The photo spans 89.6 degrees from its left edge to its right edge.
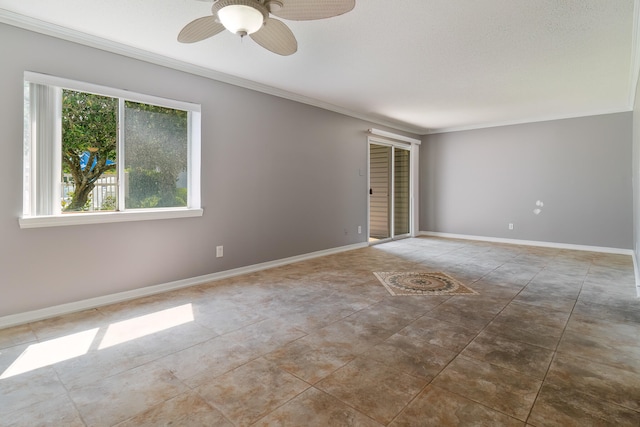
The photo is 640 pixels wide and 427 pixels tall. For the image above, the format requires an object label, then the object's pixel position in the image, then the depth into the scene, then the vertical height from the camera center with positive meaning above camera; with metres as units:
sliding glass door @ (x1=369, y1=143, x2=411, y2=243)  6.79 +0.45
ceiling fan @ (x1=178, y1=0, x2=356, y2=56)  1.66 +1.07
